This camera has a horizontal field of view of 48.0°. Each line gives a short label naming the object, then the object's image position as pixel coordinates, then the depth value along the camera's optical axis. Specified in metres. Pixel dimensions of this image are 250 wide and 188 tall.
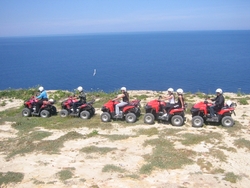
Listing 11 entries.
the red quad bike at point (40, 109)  14.86
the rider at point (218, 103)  12.38
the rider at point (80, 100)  14.49
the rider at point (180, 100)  12.59
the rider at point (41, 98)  14.95
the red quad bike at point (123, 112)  13.44
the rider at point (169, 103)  13.12
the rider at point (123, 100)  13.55
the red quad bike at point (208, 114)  12.52
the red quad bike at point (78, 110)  14.27
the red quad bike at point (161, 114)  12.91
